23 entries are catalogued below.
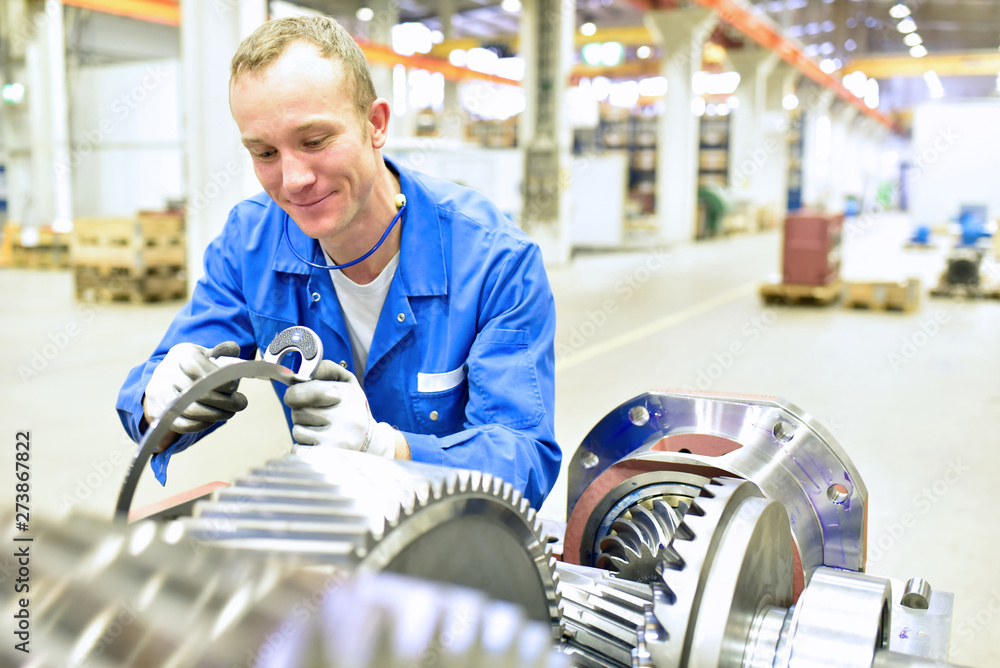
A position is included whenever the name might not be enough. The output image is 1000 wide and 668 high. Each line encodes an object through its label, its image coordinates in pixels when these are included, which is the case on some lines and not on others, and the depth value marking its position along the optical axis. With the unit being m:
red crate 7.15
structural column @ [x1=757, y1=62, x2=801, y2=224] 18.39
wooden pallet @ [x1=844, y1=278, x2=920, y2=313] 6.92
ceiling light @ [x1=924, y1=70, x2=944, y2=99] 29.97
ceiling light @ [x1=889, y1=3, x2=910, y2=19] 23.78
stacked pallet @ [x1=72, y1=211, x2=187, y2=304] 7.05
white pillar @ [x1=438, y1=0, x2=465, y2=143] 18.75
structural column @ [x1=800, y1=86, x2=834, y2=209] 22.36
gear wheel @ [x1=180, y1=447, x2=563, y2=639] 0.71
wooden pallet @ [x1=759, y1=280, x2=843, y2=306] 7.12
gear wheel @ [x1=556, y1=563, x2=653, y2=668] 0.98
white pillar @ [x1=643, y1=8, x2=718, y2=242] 13.03
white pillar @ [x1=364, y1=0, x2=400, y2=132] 14.04
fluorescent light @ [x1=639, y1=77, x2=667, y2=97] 24.69
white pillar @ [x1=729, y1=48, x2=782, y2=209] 16.53
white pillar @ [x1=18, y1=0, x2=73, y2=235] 10.53
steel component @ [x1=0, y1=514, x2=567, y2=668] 0.55
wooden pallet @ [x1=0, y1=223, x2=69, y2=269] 9.83
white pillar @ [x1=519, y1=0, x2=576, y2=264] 9.83
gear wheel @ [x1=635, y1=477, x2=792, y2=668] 0.83
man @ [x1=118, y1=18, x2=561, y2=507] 1.29
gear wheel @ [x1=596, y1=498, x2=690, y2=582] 1.15
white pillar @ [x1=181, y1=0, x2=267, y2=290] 5.71
